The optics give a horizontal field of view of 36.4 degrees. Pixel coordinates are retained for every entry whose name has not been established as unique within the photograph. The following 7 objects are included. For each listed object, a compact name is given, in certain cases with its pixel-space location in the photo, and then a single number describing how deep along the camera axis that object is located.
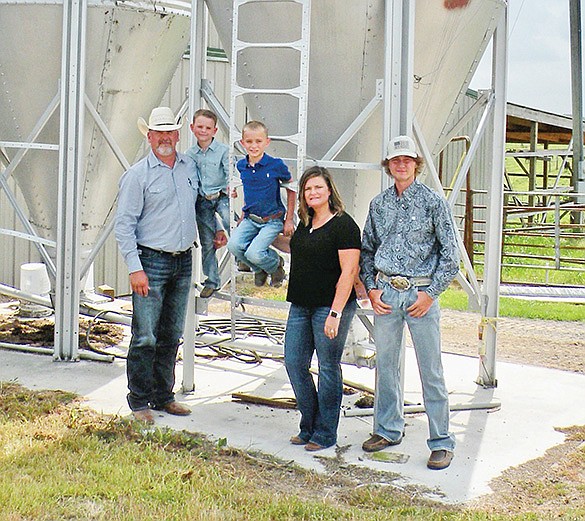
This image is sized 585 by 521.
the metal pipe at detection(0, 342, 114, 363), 7.96
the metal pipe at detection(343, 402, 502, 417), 6.38
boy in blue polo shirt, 5.66
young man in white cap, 5.16
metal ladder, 5.87
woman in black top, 5.21
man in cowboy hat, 5.71
